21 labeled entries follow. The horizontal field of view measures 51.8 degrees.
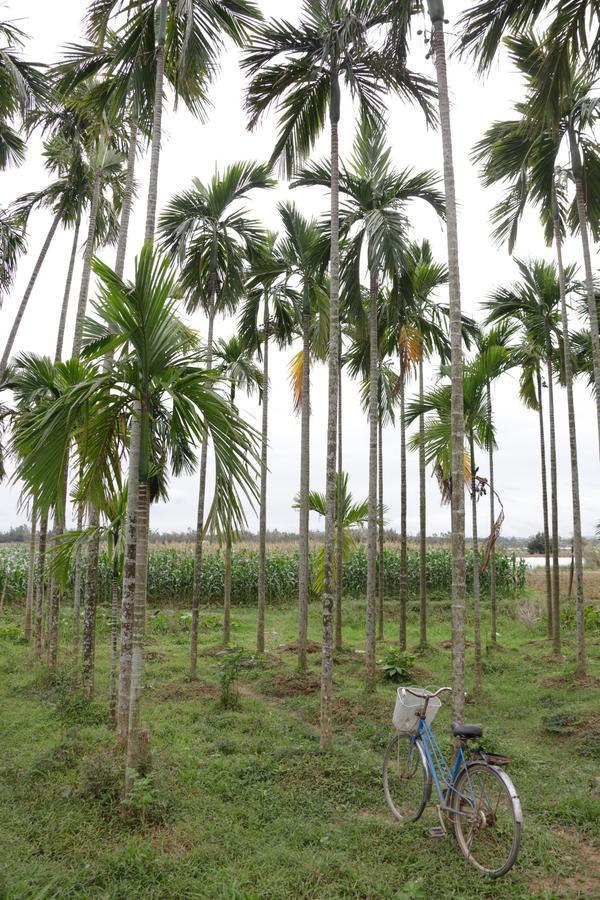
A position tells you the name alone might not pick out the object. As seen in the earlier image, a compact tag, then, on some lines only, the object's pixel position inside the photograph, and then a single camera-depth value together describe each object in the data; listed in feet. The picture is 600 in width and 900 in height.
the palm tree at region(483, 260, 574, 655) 42.91
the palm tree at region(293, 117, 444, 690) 32.04
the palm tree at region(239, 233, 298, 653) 40.55
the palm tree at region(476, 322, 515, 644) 35.55
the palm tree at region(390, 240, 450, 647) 40.60
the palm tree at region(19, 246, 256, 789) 16.60
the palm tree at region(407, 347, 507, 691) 33.53
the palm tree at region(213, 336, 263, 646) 44.98
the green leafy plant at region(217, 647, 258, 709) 30.45
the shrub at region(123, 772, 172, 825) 16.29
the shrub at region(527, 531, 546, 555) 158.20
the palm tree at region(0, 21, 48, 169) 26.76
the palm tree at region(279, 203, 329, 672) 39.29
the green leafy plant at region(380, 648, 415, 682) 36.14
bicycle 14.08
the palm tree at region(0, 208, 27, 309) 42.34
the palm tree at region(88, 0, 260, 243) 24.13
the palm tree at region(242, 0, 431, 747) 24.38
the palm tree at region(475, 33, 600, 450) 30.83
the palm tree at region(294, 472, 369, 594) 47.60
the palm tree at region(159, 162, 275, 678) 36.83
